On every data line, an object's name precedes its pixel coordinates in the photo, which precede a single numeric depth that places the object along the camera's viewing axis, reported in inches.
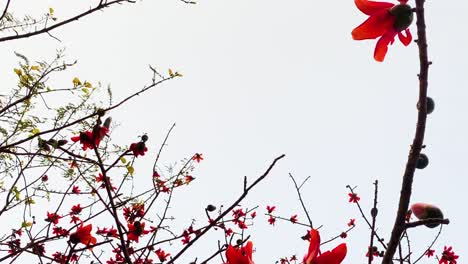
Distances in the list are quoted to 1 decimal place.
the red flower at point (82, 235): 71.9
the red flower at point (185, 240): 170.6
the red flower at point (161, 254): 159.6
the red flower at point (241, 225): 183.7
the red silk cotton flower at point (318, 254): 24.7
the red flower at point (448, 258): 152.8
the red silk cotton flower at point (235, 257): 24.6
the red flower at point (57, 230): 156.9
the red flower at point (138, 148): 66.7
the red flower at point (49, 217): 142.7
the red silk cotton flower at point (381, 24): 34.9
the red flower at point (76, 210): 162.7
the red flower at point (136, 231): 82.1
